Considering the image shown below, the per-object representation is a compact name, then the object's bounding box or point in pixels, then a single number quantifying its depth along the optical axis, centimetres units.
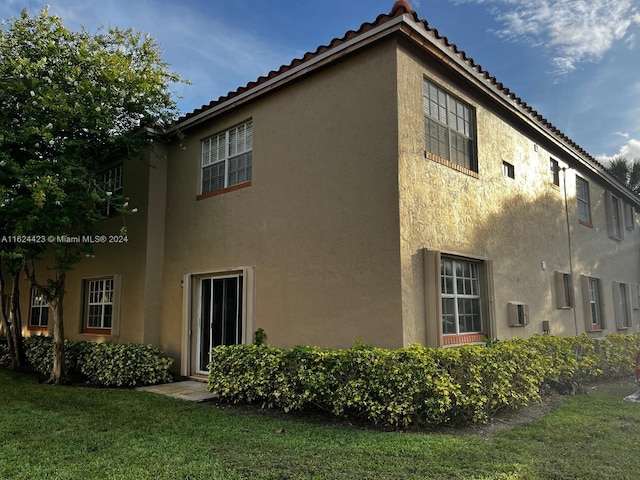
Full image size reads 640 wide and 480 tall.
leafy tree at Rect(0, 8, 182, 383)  827
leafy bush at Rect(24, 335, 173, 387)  960
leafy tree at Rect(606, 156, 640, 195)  2523
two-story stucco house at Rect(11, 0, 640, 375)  739
